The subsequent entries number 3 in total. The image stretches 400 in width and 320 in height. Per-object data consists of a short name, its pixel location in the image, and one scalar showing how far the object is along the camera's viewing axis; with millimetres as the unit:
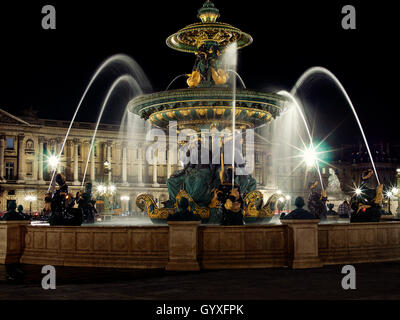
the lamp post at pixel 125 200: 81888
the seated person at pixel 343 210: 21953
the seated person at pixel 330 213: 19088
